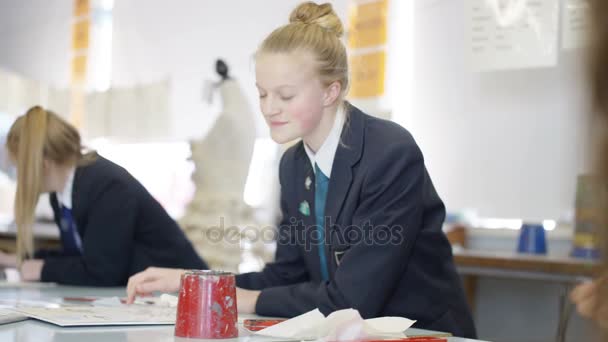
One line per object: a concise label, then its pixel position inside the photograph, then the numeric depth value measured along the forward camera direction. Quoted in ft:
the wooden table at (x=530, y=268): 8.62
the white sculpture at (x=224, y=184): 12.22
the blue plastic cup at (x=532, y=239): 9.76
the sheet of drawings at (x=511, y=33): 9.96
